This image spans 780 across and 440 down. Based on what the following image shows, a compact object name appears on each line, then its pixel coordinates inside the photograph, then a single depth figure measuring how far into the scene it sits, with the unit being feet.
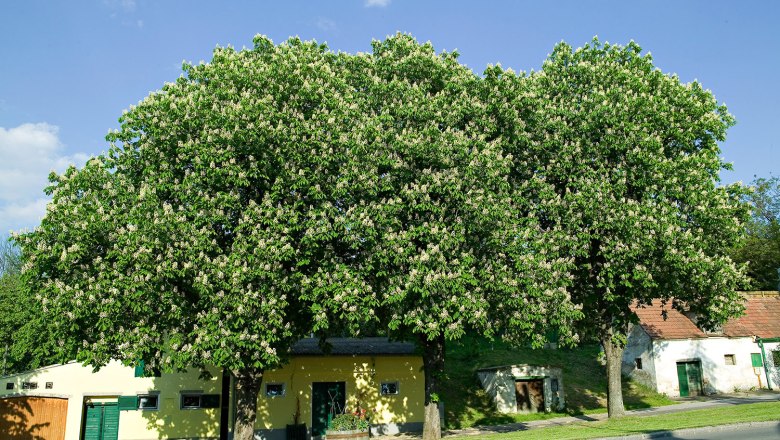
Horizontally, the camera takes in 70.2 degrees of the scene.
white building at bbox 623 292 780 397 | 126.00
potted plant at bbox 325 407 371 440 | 81.10
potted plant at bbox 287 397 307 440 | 92.48
